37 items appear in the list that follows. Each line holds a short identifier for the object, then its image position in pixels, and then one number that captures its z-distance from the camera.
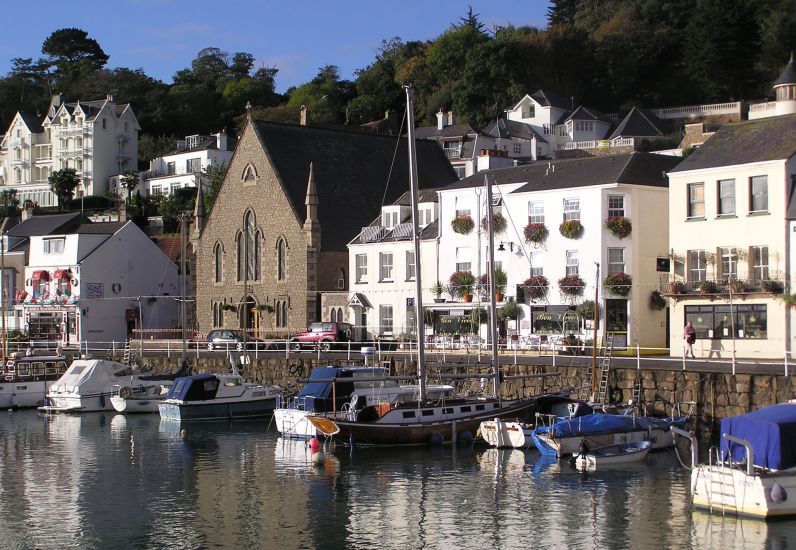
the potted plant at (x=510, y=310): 55.50
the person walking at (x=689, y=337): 44.25
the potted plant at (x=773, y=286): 42.91
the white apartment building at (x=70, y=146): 123.69
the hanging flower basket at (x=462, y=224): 58.31
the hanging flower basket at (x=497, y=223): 56.91
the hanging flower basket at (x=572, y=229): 53.41
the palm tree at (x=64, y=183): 116.88
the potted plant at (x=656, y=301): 52.41
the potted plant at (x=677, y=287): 46.06
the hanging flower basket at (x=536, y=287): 54.72
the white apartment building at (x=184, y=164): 118.31
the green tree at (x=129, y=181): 116.38
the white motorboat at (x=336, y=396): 41.75
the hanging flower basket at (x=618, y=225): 52.47
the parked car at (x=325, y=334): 60.66
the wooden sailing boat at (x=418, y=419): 39.34
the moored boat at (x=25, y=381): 58.22
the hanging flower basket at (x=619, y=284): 51.81
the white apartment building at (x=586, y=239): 52.53
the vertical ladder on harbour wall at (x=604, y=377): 41.38
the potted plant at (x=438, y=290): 59.16
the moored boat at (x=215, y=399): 49.50
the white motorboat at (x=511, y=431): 38.19
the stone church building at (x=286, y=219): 70.62
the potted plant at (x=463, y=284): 57.62
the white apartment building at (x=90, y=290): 78.44
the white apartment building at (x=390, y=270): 62.09
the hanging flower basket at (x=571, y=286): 53.09
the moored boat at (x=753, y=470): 26.67
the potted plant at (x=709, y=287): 44.97
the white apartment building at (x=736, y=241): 43.56
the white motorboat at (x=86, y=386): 55.16
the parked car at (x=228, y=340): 61.55
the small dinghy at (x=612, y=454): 34.66
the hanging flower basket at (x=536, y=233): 54.94
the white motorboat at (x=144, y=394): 54.12
